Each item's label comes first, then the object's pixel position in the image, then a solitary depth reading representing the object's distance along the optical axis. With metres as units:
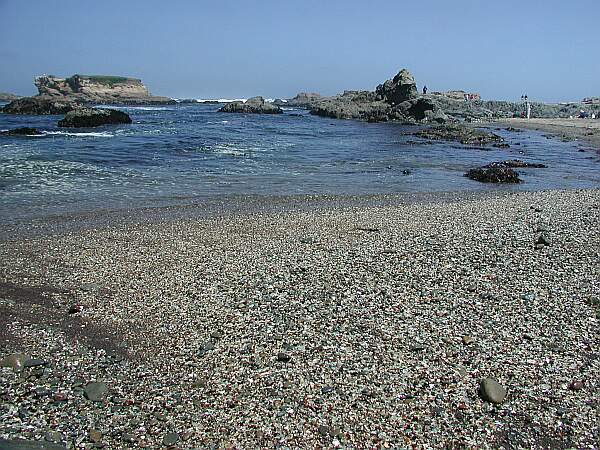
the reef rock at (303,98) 152.07
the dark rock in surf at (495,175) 18.75
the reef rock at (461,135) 35.84
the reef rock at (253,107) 79.62
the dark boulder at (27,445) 3.86
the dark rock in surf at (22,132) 32.03
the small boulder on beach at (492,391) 4.64
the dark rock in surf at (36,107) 57.81
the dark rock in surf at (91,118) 39.19
